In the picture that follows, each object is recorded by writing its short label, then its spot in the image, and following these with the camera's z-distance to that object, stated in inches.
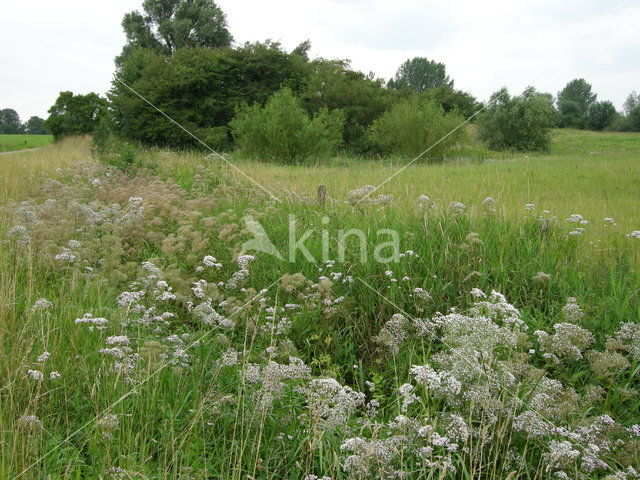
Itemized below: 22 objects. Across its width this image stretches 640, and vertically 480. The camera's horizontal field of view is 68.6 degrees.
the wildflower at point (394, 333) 131.6
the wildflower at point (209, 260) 159.5
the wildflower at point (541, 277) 155.5
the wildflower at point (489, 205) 215.0
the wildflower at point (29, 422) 84.7
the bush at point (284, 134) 684.7
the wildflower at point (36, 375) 92.3
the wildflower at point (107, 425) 84.8
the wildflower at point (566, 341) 114.7
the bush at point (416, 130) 771.4
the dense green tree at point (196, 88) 999.6
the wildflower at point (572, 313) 123.1
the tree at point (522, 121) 1021.8
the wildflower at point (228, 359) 111.2
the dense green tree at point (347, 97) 1009.5
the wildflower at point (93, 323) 108.4
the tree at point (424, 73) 2591.0
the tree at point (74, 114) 1270.9
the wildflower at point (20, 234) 166.5
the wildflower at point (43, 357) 97.5
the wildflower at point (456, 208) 198.7
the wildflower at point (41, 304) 118.8
